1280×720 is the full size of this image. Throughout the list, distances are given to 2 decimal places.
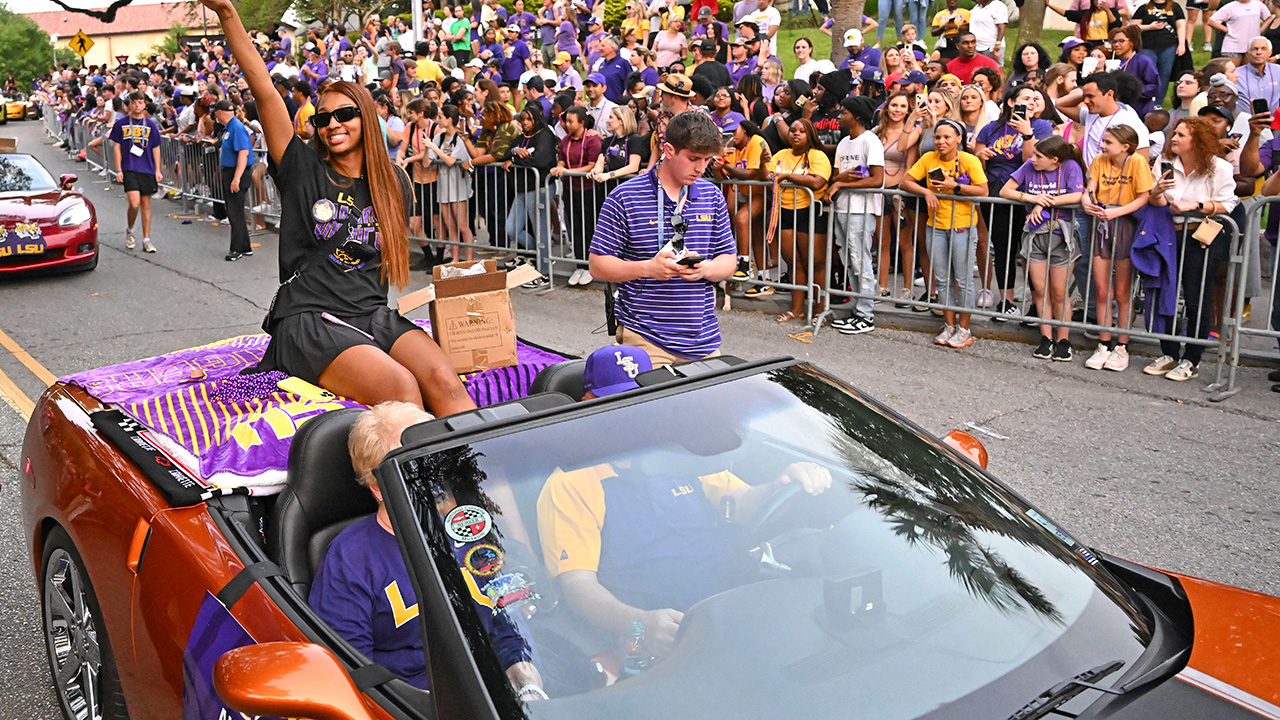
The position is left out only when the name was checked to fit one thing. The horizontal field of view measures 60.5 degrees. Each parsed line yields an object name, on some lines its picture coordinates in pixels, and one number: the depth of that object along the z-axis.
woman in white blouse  7.45
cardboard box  4.58
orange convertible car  2.01
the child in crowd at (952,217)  8.58
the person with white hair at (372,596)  2.66
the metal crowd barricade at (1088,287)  7.32
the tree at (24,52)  86.50
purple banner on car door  2.54
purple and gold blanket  3.38
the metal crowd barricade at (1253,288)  7.08
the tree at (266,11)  55.91
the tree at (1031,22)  17.55
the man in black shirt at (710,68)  12.34
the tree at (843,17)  19.03
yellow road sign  32.75
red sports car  11.34
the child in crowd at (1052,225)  8.12
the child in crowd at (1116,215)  7.75
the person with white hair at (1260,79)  10.22
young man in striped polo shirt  4.74
